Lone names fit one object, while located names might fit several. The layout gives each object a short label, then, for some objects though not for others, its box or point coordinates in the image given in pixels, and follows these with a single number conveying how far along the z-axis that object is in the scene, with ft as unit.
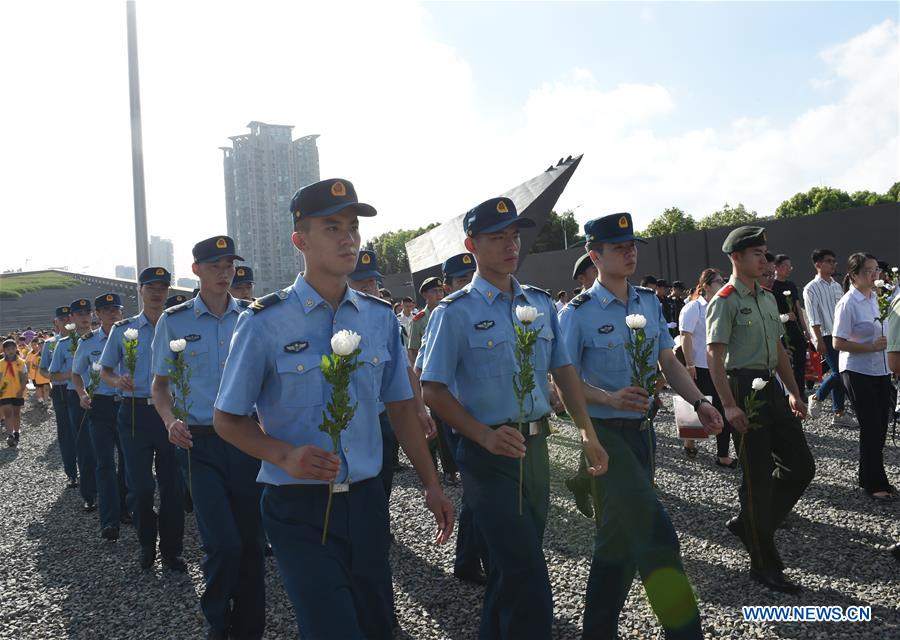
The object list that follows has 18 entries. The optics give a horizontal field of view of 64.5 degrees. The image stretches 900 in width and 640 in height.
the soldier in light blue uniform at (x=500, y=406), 9.95
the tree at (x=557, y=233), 229.25
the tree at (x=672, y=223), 230.89
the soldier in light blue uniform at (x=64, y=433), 32.45
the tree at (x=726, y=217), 229.49
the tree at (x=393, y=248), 319.55
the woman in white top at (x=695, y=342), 27.96
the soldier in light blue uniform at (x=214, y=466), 13.44
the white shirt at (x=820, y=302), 31.32
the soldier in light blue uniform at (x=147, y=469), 19.08
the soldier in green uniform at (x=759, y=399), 15.05
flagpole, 38.42
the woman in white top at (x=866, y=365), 20.35
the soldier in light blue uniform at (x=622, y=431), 11.20
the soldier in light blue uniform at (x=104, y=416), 23.17
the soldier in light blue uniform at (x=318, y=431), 8.11
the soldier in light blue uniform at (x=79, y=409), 27.45
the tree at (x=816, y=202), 186.24
